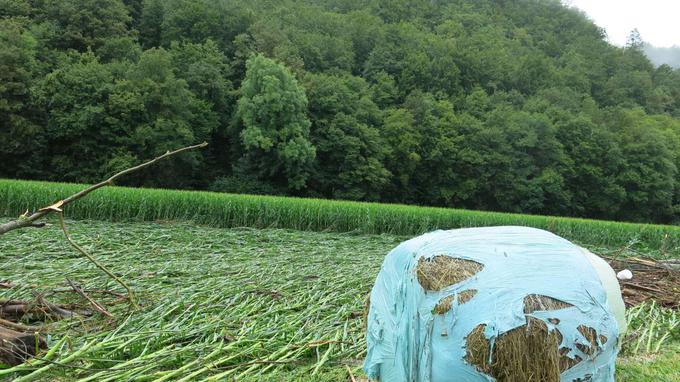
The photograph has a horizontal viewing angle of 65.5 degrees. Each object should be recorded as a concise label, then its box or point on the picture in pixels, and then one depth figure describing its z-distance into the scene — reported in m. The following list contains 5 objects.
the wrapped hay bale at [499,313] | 2.54
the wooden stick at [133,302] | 3.80
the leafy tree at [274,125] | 35.66
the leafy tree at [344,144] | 37.66
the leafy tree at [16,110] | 31.12
